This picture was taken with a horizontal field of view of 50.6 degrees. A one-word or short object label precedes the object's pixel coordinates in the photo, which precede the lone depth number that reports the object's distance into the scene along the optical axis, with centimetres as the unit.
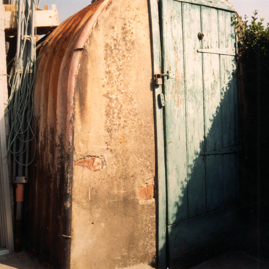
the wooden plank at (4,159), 322
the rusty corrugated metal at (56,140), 261
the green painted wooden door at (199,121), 319
